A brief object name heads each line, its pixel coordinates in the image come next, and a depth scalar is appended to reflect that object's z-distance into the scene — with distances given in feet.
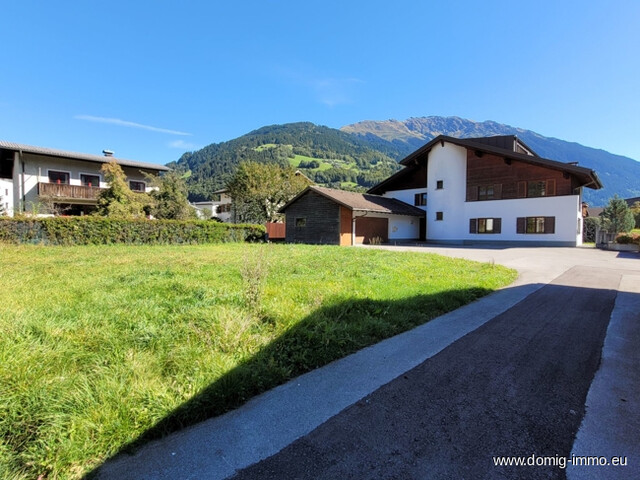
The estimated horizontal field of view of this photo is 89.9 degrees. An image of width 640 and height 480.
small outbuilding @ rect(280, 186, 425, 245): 81.97
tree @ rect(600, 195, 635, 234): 125.39
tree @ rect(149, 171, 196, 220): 94.94
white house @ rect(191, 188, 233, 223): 159.22
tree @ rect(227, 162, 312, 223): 112.88
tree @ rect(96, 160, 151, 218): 79.20
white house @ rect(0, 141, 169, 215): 78.28
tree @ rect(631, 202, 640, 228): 136.66
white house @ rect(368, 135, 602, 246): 80.33
